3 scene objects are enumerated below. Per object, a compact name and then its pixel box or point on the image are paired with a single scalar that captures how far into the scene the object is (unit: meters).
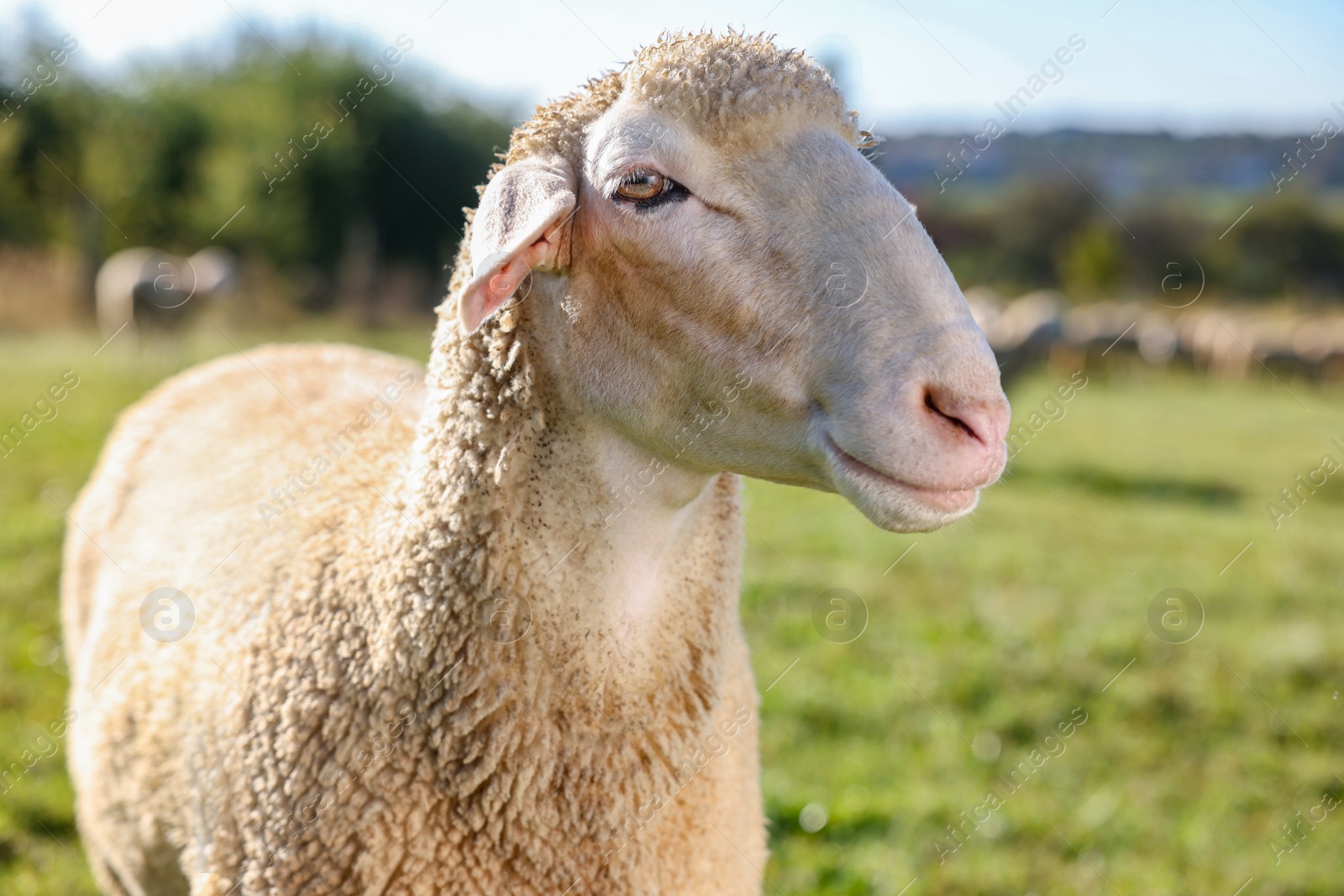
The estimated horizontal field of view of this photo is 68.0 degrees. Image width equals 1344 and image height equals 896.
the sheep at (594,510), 1.71
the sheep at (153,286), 14.52
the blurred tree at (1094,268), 45.72
